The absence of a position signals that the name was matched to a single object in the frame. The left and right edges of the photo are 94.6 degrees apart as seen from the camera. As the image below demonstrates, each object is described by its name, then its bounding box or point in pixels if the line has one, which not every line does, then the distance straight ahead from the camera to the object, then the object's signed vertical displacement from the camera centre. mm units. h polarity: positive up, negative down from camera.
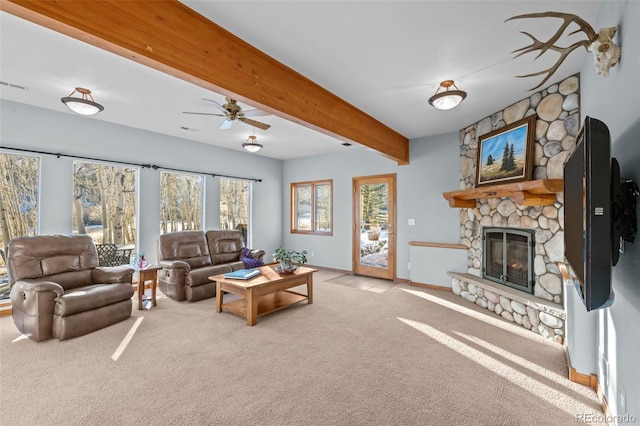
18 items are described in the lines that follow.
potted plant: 4078 -636
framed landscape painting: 3430 +768
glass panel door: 5836 -251
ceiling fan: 3322 +1192
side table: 3942 -871
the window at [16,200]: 3906 +197
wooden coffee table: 3463 -959
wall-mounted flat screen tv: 1177 +6
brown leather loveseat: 4320 -749
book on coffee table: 3761 -791
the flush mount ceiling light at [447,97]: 3020 +1206
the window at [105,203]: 4508 +184
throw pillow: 5199 -826
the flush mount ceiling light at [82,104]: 3137 +1196
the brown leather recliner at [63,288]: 2979 -823
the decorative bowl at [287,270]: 4055 -783
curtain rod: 3893 +840
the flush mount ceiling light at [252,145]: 5227 +1227
